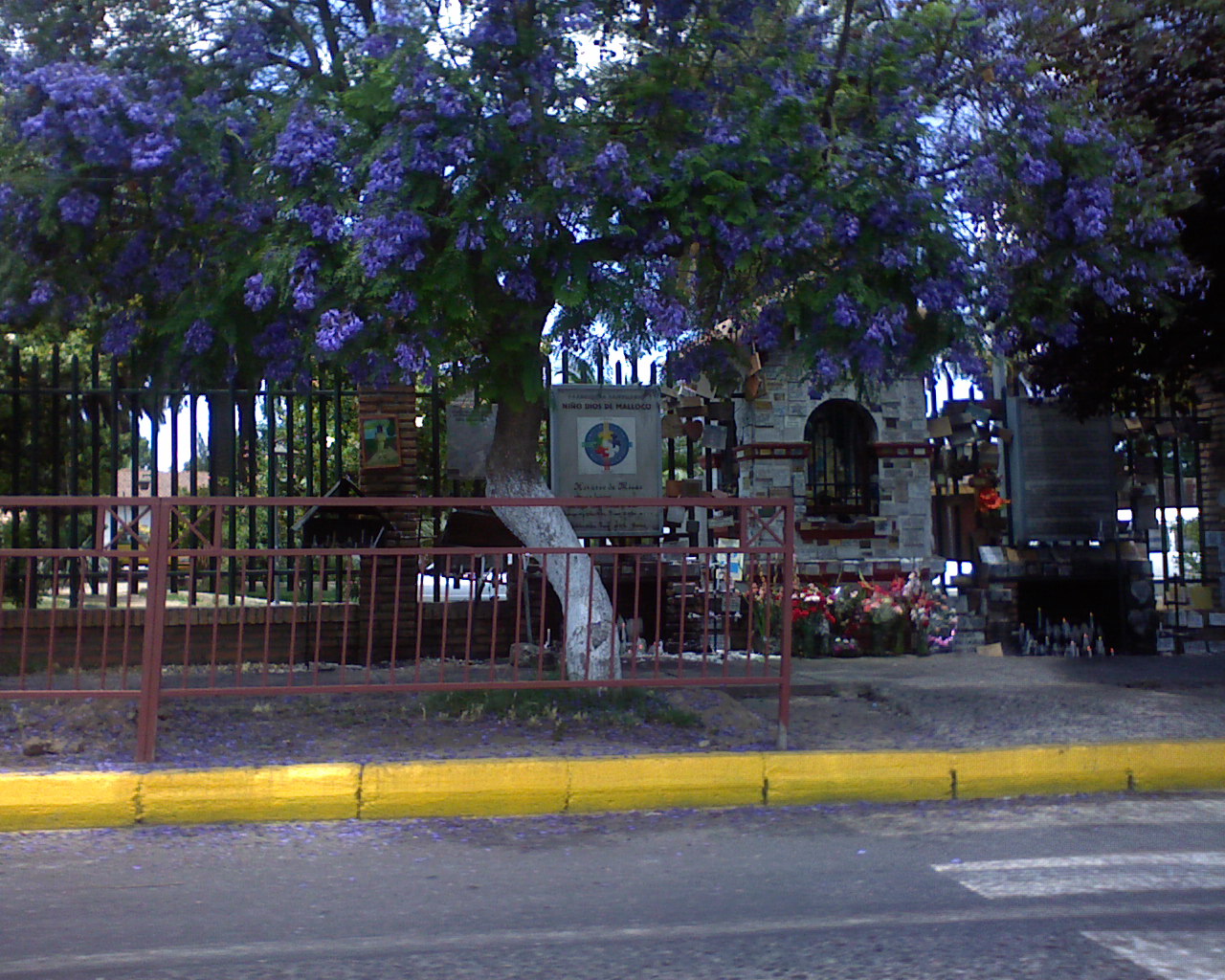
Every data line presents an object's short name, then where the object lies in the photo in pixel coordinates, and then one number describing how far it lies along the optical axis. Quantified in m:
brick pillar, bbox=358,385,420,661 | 11.06
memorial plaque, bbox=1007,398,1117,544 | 13.05
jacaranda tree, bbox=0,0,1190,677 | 7.27
